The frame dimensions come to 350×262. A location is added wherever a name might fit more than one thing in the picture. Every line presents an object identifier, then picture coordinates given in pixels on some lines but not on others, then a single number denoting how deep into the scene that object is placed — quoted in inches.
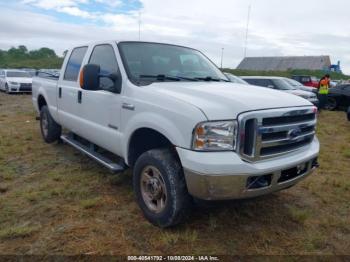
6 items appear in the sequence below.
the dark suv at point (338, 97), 592.1
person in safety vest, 582.9
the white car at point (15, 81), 717.9
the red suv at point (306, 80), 997.5
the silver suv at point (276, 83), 520.4
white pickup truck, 110.1
